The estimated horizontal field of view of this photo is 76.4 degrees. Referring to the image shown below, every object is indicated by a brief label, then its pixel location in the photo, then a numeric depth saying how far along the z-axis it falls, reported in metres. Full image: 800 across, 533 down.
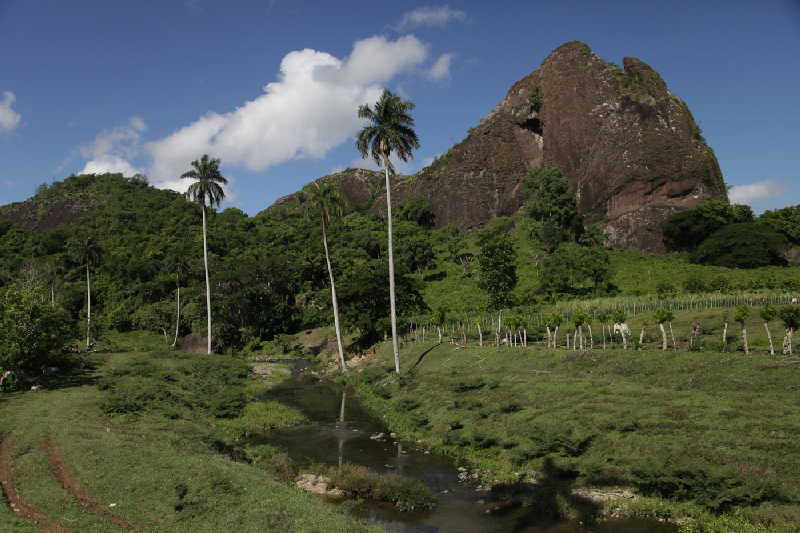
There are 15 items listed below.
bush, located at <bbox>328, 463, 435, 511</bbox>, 18.12
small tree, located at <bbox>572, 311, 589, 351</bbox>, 35.25
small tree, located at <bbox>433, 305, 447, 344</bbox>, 49.12
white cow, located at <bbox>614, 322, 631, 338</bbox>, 35.69
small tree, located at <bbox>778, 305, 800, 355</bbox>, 26.58
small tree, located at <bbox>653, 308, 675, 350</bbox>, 31.64
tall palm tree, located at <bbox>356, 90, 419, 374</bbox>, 40.35
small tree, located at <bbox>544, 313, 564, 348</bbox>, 37.53
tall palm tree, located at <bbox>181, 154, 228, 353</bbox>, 53.75
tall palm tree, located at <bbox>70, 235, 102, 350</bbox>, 64.88
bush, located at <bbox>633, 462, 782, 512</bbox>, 15.30
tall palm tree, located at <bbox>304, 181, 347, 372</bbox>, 46.97
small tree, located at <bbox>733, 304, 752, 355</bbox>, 29.09
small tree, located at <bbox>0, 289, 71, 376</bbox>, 30.70
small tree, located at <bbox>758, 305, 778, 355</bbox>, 29.78
